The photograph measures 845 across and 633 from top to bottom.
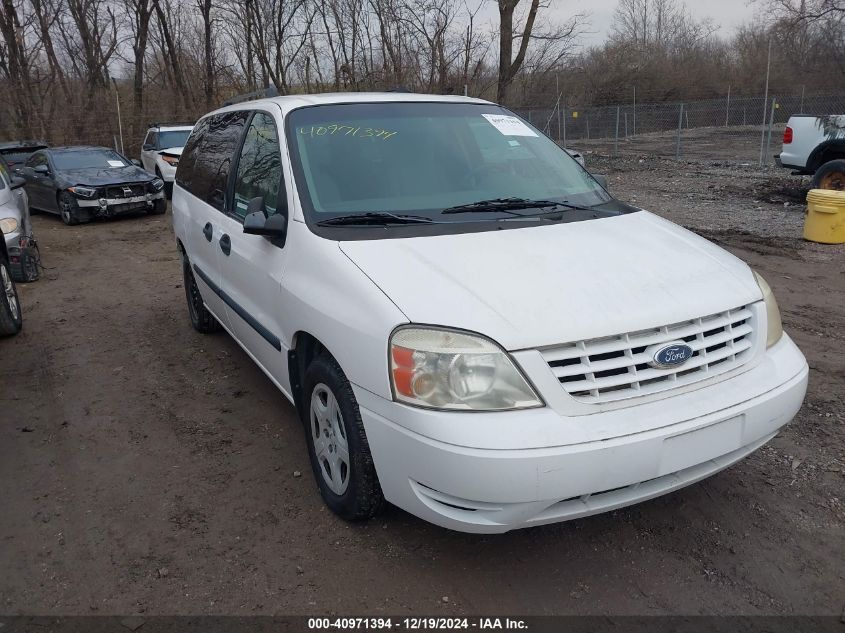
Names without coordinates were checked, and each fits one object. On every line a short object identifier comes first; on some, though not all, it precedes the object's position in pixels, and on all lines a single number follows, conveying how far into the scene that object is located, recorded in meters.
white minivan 2.33
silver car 7.09
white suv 14.75
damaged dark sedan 12.27
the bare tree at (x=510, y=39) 23.30
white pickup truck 10.10
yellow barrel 8.14
